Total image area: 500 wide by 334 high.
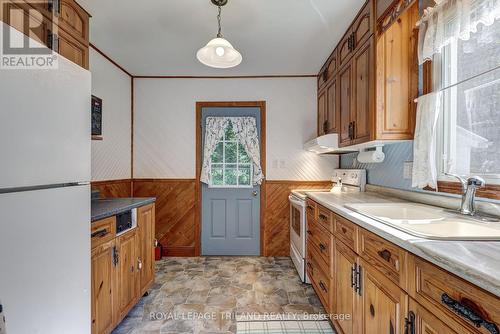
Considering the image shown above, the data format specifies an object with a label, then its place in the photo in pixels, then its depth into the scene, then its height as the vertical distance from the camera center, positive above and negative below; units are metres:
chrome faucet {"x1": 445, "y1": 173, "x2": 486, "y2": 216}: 1.29 -0.13
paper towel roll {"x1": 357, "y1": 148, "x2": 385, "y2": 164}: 2.20 +0.09
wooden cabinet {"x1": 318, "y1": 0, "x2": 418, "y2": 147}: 1.79 +0.68
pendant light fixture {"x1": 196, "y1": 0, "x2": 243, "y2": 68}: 1.69 +0.77
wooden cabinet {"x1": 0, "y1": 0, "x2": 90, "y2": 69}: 1.23 +0.80
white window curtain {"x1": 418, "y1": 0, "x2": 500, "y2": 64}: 1.20 +0.77
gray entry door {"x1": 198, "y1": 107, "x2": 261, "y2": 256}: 3.43 -0.52
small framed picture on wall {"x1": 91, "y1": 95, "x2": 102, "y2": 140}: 2.18 +0.42
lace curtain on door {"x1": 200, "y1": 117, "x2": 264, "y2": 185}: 3.39 +0.39
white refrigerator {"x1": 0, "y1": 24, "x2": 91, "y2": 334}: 0.94 -0.15
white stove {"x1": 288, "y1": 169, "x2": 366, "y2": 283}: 2.64 -0.47
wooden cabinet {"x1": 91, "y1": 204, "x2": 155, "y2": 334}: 1.58 -0.75
